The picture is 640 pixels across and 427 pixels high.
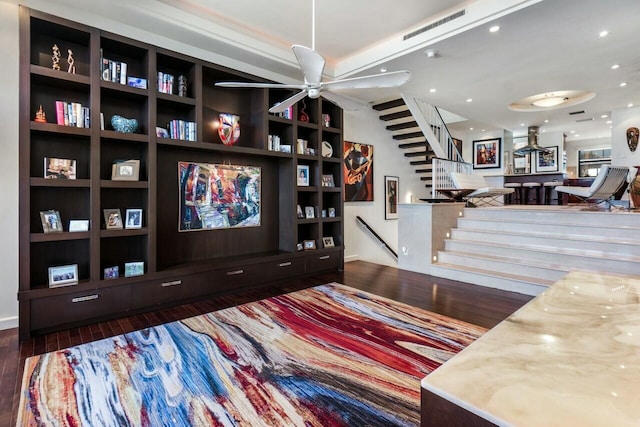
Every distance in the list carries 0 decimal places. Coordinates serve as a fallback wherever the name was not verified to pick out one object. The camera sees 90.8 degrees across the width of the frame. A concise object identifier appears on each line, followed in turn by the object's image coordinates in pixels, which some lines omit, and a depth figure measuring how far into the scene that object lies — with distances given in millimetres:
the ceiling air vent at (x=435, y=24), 3842
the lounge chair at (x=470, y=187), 6141
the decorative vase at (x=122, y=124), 3479
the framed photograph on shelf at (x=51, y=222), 3109
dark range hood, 10086
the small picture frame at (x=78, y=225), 3197
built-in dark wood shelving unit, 3057
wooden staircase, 6738
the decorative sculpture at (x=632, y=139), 7906
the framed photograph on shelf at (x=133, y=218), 3551
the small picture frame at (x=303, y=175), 5136
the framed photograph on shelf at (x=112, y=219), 3430
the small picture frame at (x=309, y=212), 5285
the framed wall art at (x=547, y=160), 10758
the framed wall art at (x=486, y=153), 11027
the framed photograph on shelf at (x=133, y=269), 3465
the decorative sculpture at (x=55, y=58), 3205
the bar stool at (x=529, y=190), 9416
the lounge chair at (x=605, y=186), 5416
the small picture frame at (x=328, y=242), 5421
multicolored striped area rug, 1887
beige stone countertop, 563
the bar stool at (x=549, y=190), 8914
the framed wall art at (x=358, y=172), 6336
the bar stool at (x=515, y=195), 9853
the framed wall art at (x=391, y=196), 7289
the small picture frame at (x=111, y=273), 3351
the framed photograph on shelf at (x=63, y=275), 3086
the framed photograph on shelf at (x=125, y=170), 3488
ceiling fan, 2455
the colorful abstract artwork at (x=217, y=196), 4152
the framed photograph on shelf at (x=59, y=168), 3164
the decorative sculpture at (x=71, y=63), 3260
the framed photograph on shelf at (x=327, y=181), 5461
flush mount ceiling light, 7547
